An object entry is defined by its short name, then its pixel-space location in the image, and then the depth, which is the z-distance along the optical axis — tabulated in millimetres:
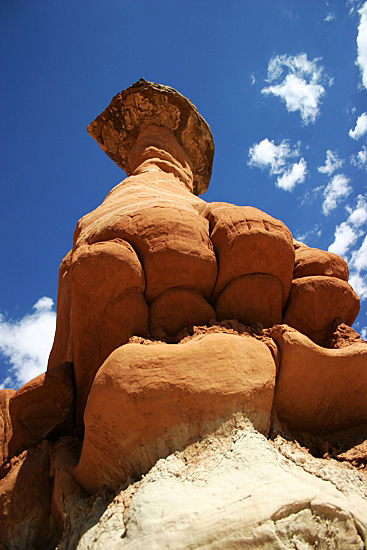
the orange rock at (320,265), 3869
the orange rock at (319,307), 3654
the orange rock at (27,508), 3137
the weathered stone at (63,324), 4156
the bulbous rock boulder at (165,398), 2611
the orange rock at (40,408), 3578
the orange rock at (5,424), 3709
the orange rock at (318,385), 3035
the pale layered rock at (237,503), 2055
